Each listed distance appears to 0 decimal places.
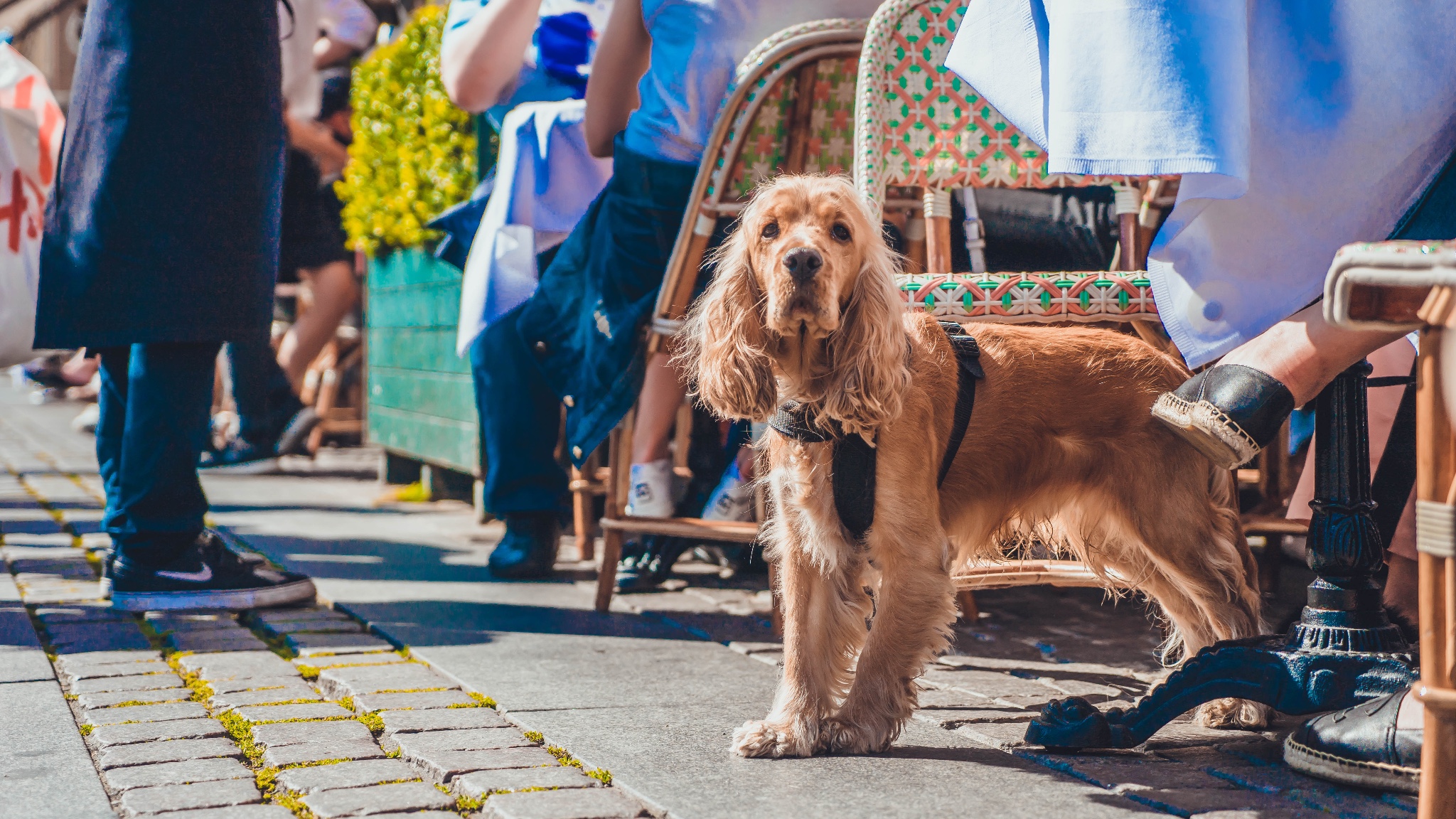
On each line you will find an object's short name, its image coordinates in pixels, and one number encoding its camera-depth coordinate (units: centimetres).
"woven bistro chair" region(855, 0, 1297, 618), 294
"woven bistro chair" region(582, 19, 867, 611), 319
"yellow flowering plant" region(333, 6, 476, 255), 539
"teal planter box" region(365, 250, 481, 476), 543
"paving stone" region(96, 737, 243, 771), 219
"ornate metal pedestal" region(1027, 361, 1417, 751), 213
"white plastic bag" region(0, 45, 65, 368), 409
